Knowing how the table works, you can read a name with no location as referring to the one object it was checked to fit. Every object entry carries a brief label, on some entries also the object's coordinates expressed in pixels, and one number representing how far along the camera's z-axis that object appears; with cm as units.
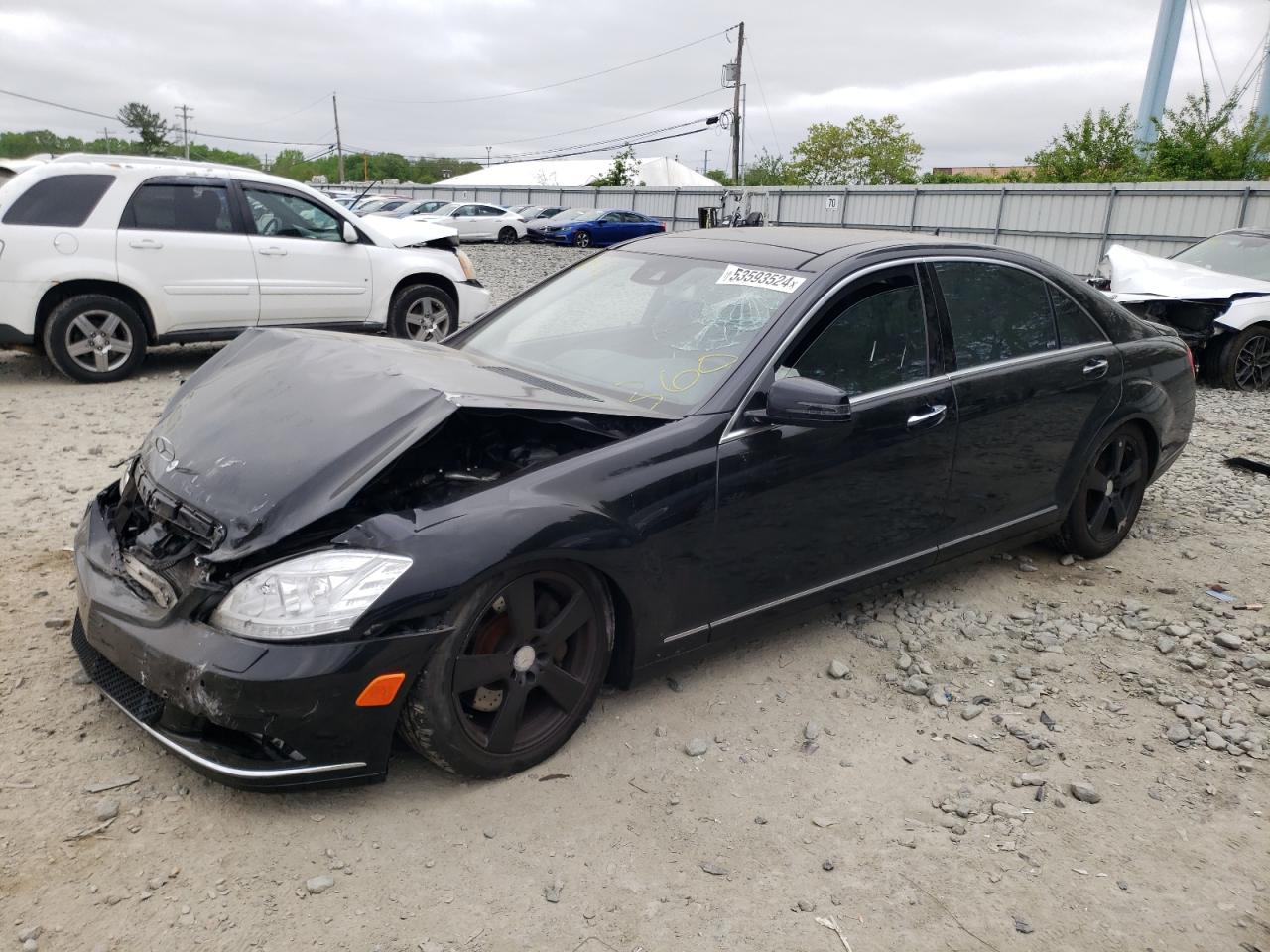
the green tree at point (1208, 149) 2617
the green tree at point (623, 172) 5234
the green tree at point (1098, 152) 3275
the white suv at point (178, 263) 751
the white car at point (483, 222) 3143
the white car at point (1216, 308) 958
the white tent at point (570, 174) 6619
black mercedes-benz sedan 258
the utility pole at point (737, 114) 4606
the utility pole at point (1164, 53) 4097
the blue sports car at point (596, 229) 3175
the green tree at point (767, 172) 6475
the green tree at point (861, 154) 5519
